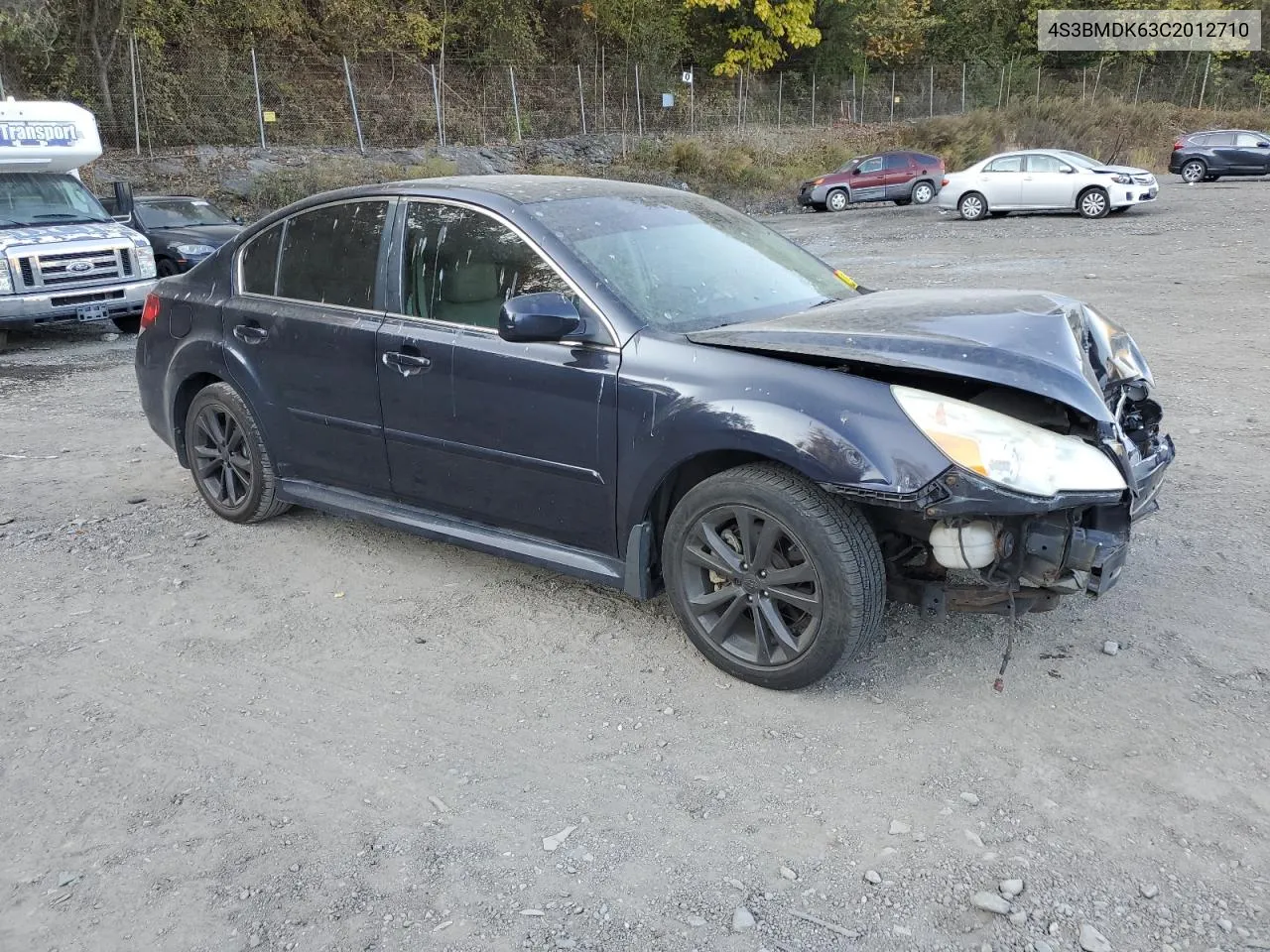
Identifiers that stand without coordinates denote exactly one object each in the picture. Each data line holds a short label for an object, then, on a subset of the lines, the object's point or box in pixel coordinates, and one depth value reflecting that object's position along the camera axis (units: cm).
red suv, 2898
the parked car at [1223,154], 2902
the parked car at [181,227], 1409
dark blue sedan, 336
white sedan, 2081
